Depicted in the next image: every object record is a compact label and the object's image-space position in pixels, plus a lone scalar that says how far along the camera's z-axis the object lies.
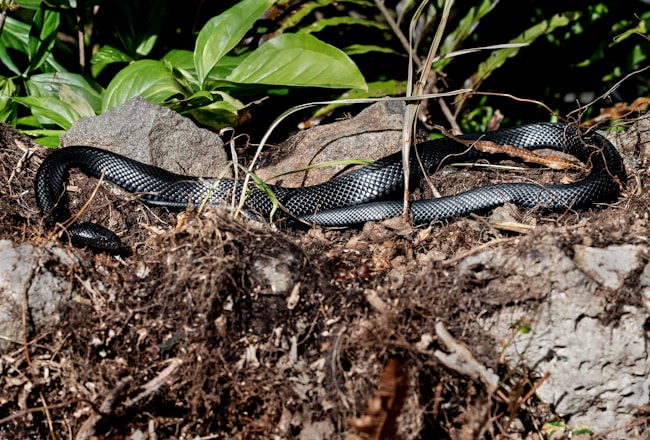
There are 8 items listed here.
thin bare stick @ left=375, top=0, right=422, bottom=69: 6.40
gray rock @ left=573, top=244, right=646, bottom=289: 3.58
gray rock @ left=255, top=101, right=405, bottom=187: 5.76
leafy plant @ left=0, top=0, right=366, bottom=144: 5.61
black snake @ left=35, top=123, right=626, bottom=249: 4.97
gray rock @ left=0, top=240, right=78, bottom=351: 3.48
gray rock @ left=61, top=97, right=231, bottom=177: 5.57
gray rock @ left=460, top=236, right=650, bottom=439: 3.50
